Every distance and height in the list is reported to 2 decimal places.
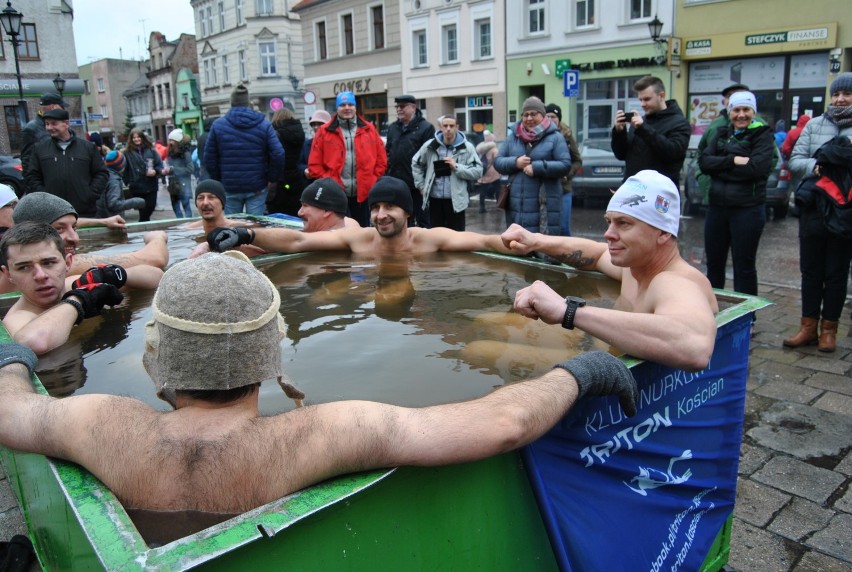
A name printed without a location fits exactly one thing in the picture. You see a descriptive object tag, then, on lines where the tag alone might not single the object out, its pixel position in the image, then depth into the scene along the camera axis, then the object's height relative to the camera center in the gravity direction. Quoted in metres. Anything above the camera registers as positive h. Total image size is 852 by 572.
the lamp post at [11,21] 15.00 +2.76
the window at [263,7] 45.06 +8.48
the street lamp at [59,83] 20.06 +1.87
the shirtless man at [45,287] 3.20 -0.64
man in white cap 2.33 -0.62
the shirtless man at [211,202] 5.84 -0.47
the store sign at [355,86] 34.25 +2.63
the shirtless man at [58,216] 4.27 -0.39
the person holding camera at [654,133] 5.80 -0.03
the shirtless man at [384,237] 4.89 -0.71
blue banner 2.06 -1.10
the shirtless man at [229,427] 1.65 -0.68
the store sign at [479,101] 28.38 +1.37
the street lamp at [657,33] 20.55 +2.79
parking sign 16.11 +1.10
